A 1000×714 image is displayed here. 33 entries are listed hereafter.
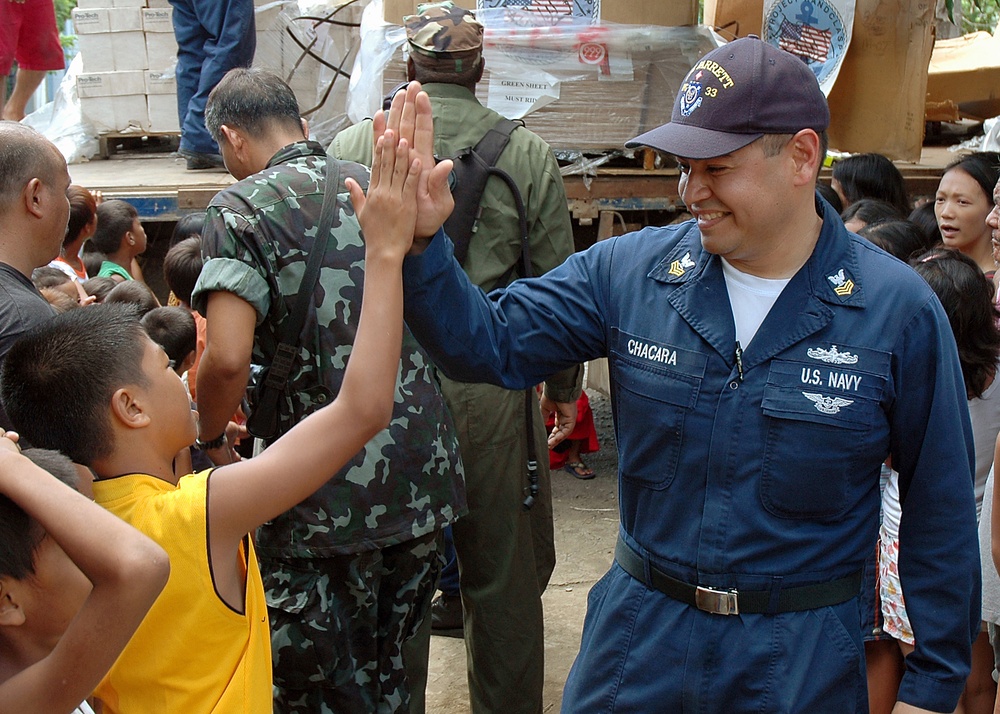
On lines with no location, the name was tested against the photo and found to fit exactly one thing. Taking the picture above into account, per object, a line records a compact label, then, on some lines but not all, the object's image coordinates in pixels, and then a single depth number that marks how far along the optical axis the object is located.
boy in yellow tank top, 1.89
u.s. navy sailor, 1.99
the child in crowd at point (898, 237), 3.90
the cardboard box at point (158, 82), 6.59
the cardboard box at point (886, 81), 5.34
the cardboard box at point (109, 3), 6.56
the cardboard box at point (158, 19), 6.54
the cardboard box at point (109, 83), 6.54
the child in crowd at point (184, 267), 4.31
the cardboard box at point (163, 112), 6.66
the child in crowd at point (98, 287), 4.31
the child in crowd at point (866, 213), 4.44
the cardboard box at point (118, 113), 6.62
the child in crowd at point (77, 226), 4.53
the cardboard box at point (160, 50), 6.57
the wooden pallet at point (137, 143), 6.82
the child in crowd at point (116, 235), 4.96
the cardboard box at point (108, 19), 6.51
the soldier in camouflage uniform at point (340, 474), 2.84
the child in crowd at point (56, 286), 3.57
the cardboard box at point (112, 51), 6.52
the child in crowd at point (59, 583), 1.58
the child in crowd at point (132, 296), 4.08
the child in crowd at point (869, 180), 5.02
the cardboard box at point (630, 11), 4.63
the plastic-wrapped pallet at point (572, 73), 4.57
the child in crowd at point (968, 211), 4.33
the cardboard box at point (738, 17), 5.11
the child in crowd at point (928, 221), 4.79
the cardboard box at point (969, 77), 6.74
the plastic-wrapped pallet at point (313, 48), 6.11
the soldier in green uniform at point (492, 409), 3.48
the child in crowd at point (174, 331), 3.80
